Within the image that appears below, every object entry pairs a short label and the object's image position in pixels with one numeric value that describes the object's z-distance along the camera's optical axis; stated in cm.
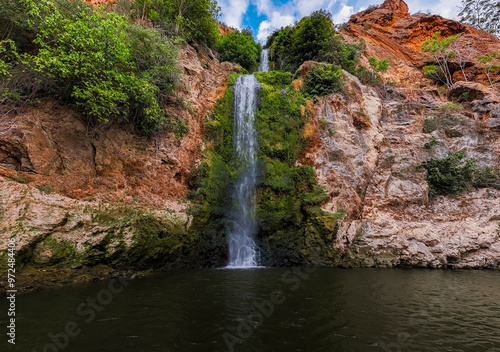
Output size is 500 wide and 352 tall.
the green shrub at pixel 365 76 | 2192
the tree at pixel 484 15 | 3052
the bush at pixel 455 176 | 1499
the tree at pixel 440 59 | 2464
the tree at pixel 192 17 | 1809
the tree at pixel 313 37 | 2133
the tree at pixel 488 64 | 2312
